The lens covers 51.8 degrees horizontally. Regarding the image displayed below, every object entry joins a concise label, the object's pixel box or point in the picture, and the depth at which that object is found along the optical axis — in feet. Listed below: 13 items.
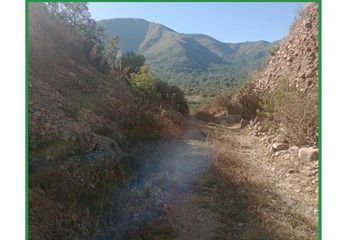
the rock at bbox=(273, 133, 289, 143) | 32.19
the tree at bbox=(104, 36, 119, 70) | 80.69
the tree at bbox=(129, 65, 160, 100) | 45.82
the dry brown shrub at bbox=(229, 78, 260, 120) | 50.47
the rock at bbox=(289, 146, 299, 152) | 29.25
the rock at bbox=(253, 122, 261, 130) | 42.15
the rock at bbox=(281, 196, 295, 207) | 21.15
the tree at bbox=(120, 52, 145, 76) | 74.86
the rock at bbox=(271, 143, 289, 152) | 30.91
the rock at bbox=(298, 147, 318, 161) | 26.76
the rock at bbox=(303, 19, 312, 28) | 46.78
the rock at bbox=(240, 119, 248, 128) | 47.39
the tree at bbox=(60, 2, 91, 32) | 52.95
